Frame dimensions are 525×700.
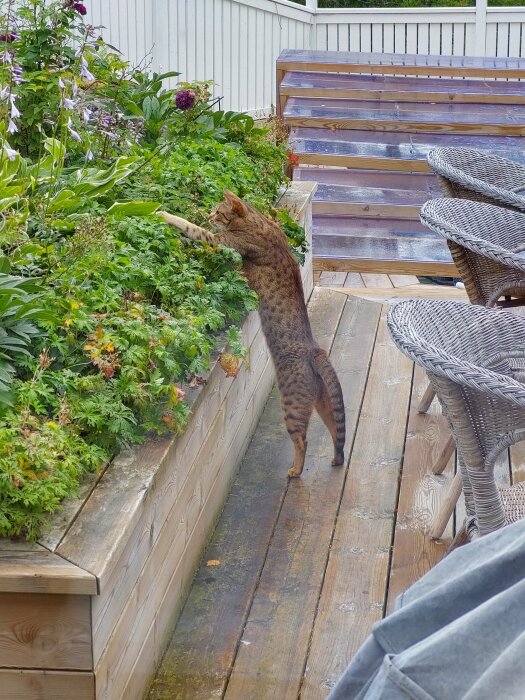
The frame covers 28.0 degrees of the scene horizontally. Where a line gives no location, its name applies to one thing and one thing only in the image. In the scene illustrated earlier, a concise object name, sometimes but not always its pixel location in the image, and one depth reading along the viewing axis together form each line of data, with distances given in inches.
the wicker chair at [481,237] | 165.8
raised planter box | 93.1
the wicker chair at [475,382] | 92.9
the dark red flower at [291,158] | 269.1
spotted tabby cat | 171.2
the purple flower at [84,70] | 165.9
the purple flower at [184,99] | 243.1
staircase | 322.3
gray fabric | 41.5
